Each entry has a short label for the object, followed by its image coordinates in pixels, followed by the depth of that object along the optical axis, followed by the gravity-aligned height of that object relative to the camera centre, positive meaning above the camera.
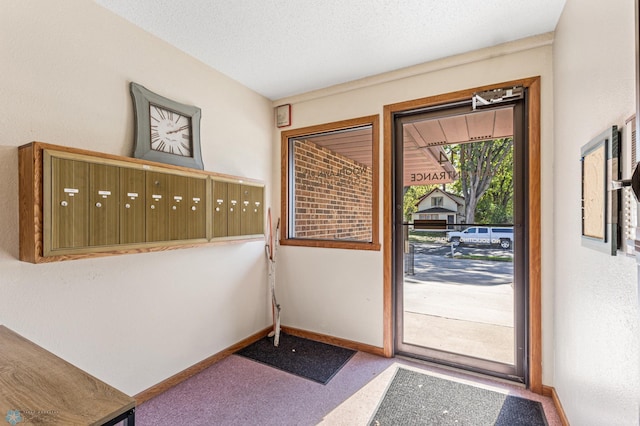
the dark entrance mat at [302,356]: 2.45 -1.28
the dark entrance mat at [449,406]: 1.87 -1.29
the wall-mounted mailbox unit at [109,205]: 1.45 +0.05
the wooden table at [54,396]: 0.77 -0.52
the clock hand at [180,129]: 2.22 +0.64
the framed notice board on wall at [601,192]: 1.16 +0.09
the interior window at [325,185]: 3.03 +0.30
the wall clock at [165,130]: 2.01 +0.60
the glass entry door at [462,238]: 2.35 -0.22
